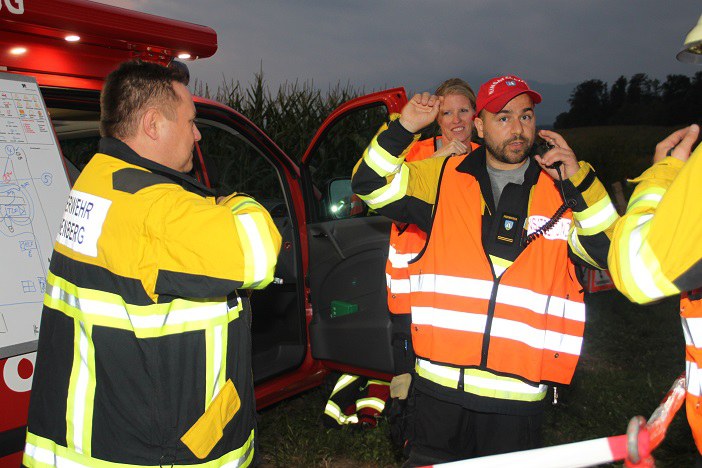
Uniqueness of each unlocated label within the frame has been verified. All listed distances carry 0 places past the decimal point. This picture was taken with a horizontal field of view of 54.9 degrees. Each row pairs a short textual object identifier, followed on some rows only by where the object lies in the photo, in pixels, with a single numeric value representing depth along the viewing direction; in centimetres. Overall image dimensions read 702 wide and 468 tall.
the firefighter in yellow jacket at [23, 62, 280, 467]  155
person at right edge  135
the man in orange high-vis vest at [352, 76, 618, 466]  222
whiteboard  222
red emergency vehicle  249
